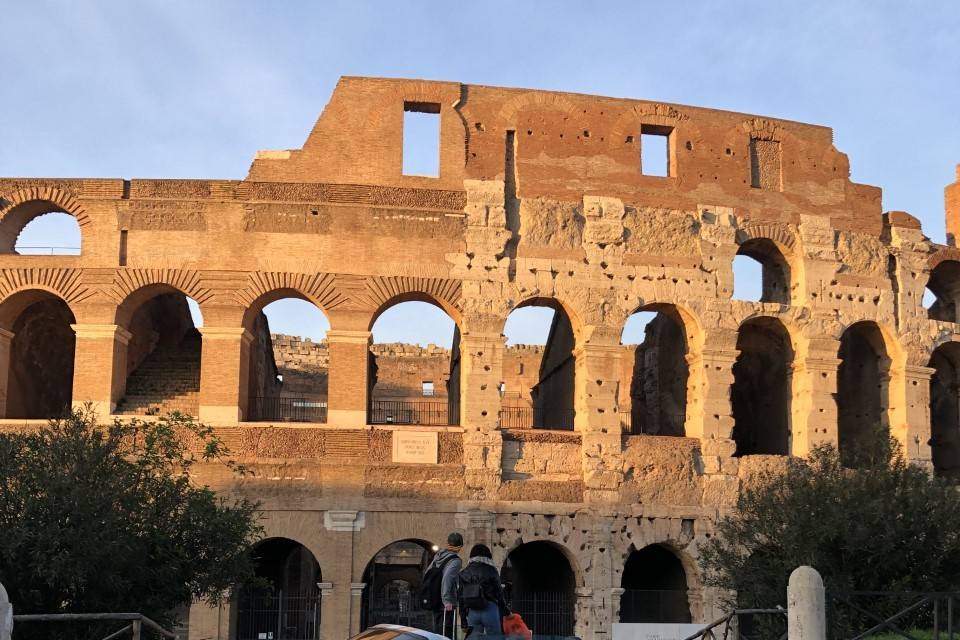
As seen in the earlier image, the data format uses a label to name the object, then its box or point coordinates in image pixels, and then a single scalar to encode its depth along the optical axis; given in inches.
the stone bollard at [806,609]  362.0
